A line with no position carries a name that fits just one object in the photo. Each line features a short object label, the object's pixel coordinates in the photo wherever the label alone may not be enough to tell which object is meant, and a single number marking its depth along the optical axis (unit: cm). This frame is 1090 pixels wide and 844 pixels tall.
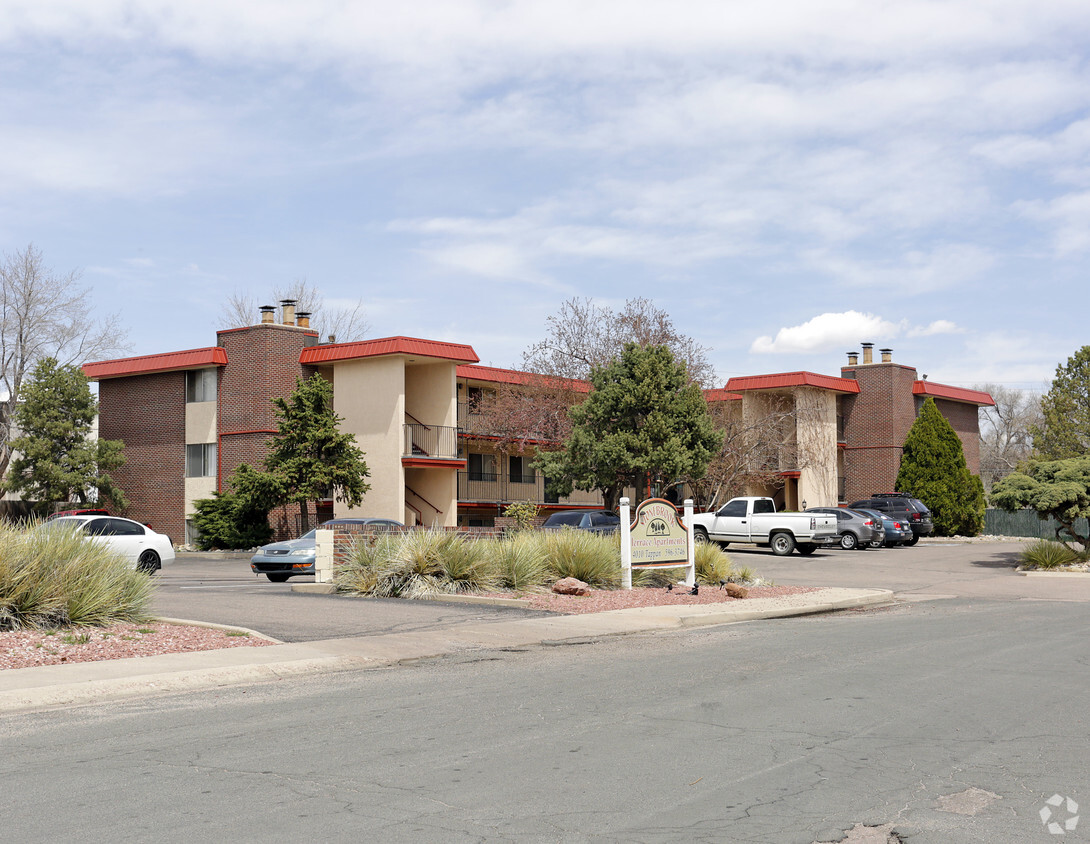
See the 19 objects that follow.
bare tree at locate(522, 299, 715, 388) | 4519
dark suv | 4353
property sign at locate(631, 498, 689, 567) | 2055
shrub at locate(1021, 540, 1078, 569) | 2920
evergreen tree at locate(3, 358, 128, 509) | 3969
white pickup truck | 3488
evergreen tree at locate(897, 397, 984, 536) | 4853
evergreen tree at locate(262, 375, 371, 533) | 3578
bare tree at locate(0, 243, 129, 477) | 5062
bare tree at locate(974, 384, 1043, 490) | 8544
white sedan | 2519
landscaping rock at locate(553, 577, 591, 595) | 1920
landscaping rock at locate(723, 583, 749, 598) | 2008
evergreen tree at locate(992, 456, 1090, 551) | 2797
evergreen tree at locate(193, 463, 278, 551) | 3706
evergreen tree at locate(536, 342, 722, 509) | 3181
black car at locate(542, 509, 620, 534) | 3042
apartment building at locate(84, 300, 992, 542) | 3975
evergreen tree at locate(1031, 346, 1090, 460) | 5588
